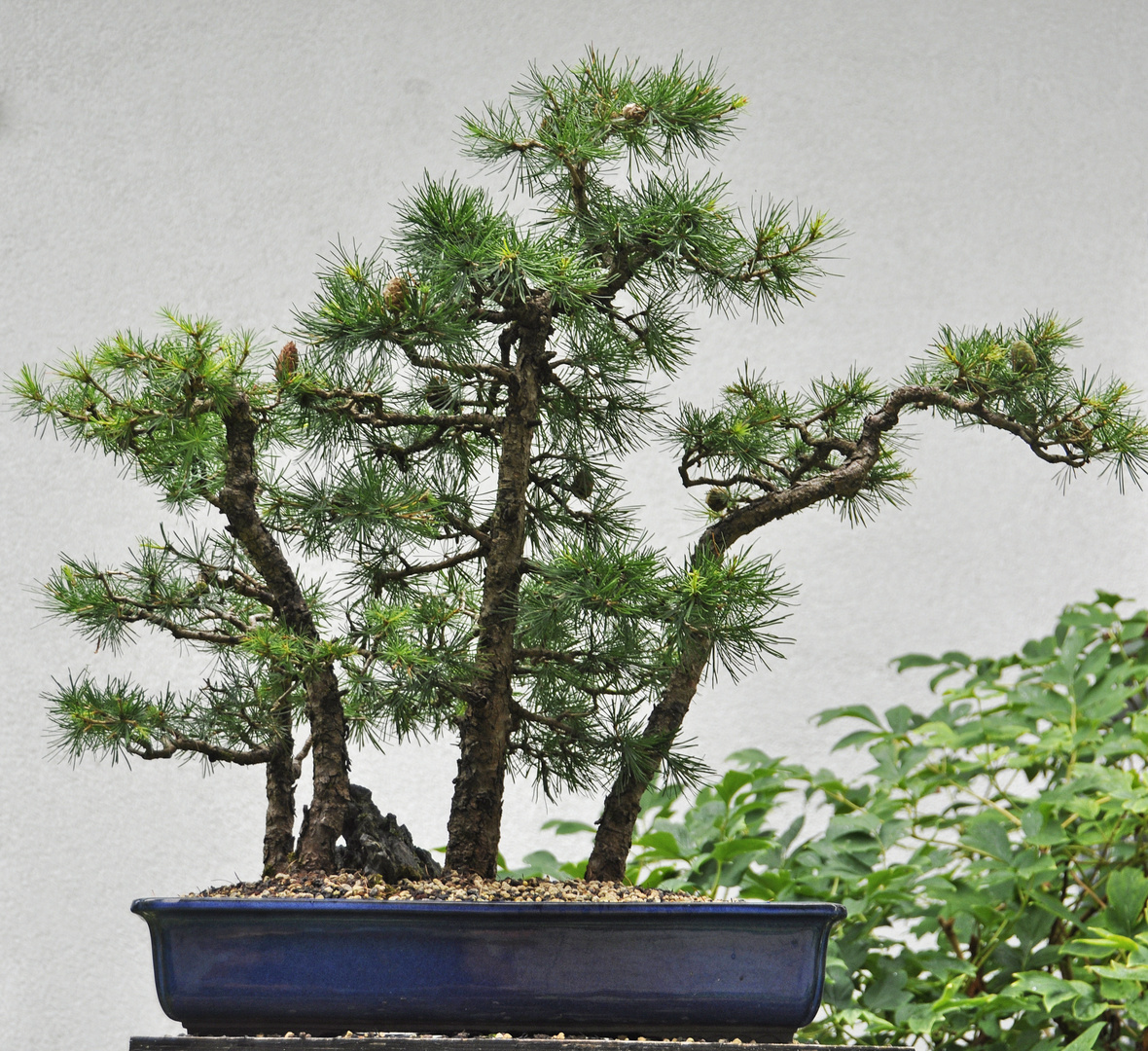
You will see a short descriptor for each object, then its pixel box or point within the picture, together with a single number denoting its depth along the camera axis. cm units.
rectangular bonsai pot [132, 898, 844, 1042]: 331
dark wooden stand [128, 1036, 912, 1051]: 326
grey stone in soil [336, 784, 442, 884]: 344
